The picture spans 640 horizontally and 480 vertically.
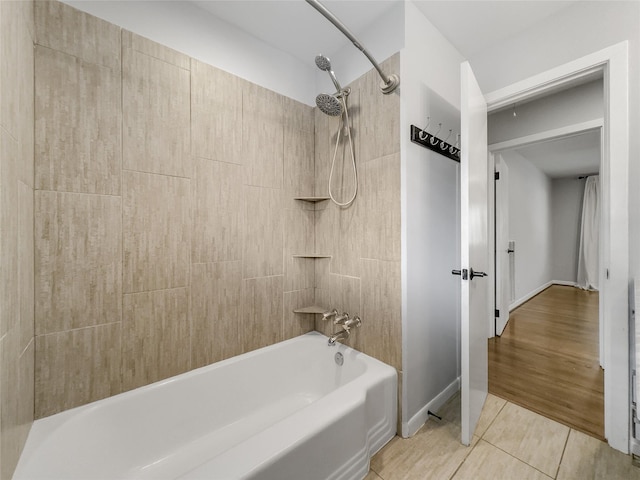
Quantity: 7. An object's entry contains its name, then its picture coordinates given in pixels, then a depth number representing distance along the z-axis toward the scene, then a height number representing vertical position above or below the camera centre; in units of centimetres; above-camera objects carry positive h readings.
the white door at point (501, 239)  289 +0
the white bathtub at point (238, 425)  94 -85
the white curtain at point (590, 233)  507 +11
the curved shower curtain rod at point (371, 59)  108 +94
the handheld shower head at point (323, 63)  135 +93
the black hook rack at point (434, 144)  149 +60
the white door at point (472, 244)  137 -3
